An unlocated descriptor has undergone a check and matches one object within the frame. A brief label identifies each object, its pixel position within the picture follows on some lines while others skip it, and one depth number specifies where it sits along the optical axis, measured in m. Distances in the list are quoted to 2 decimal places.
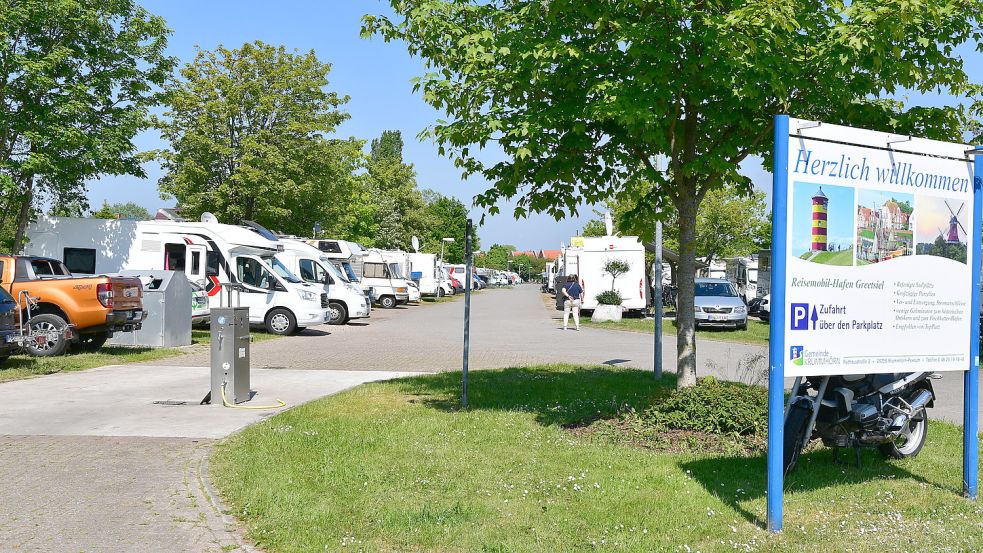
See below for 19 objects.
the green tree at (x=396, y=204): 63.81
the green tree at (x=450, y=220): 85.69
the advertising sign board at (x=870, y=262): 5.39
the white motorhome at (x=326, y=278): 26.64
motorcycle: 6.50
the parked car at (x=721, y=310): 25.77
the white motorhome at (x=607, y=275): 31.95
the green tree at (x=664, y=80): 7.14
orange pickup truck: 15.13
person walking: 25.70
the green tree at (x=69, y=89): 18.19
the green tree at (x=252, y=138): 31.69
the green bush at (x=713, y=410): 7.95
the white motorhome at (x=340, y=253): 32.16
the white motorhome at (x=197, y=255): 21.03
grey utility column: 10.34
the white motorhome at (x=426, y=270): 48.81
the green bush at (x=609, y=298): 31.95
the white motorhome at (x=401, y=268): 40.20
